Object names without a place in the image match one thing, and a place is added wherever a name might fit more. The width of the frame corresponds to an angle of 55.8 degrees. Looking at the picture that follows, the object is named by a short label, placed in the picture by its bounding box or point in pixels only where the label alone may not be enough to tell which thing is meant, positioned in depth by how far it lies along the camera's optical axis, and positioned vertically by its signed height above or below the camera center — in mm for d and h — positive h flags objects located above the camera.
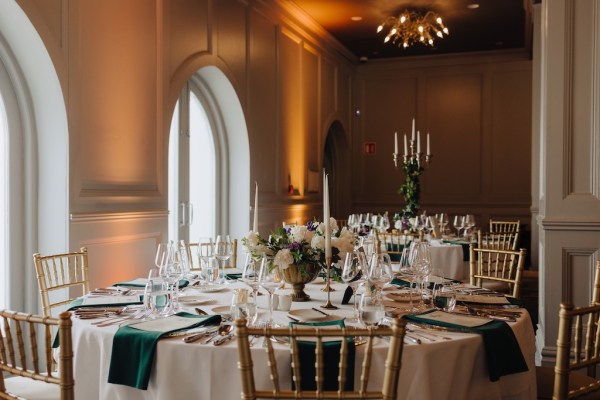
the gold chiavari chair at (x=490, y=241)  5992 -584
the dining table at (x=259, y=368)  1881 -614
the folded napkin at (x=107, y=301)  2471 -507
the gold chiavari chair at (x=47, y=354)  1639 -500
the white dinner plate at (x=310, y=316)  2232 -508
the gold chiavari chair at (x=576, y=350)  1706 -529
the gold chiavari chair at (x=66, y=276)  3049 -525
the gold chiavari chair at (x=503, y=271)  3264 -491
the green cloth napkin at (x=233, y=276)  3338 -514
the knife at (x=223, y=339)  1908 -514
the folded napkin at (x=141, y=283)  3012 -507
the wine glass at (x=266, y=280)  2201 -372
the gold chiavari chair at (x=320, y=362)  1450 -451
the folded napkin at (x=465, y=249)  5355 -575
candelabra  6074 +66
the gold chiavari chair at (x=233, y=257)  3954 -499
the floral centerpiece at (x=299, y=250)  2562 -279
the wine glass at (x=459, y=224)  6394 -402
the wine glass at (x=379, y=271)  2207 -337
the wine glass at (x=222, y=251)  2924 -317
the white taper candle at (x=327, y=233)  2375 -184
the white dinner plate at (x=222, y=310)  2364 -514
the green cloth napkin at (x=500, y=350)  2014 -583
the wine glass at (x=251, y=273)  2310 -355
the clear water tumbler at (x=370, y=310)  2090 -446
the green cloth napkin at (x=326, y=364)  1780 -554
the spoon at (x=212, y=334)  1954 -513
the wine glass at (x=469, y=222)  6395 -387
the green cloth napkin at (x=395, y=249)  4879 -589
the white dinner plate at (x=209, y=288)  2896 -511
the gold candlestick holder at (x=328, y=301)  2432 -496
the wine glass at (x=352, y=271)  2391 -346
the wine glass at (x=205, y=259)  2950 -362
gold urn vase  2605 -393
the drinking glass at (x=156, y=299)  2320 -448
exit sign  10711 +783
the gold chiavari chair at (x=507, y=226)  8109 -576
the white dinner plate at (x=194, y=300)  2613 -517
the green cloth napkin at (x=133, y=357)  1929 -577
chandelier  7305 +2171
